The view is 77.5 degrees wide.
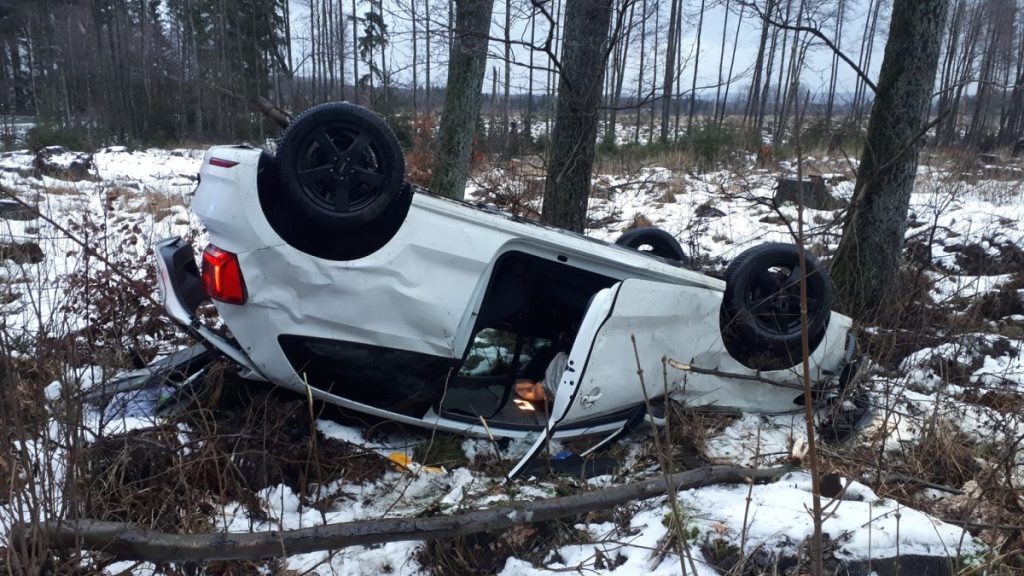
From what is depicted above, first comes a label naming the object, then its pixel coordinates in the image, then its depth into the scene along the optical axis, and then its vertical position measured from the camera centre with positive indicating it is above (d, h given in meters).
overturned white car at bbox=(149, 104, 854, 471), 2.86 -0.79
